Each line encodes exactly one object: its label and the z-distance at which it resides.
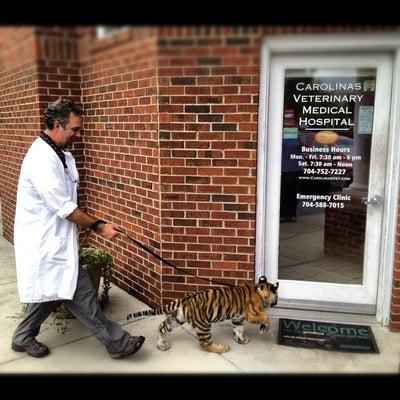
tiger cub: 3.38
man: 3.08
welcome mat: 3.44
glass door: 3.66
